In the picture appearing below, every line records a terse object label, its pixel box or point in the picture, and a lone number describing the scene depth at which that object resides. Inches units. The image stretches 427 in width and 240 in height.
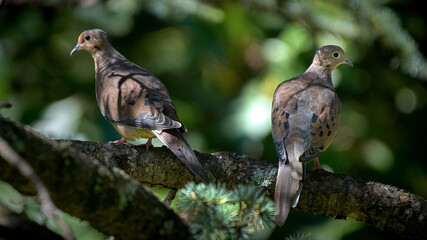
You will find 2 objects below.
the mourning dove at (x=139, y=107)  239.1
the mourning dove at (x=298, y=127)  215.6
